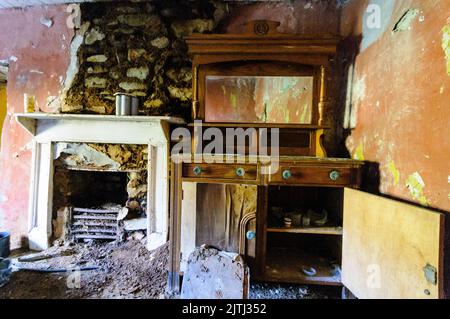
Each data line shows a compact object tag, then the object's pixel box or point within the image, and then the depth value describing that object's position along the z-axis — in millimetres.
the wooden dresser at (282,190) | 922
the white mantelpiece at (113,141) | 1731
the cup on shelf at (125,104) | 1658
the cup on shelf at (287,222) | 1370
